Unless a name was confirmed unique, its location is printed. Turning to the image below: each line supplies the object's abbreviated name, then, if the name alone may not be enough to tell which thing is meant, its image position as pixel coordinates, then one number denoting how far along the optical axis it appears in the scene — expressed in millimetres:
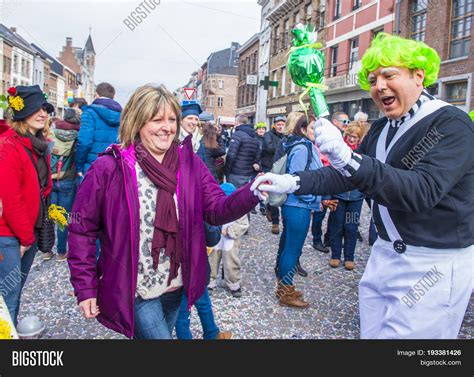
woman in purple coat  1843
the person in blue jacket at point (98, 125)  4309
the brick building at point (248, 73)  33562
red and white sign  10456
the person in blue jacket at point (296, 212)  3885
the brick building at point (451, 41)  11688
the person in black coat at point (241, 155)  6676
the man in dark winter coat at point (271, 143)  7402
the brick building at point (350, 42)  15831
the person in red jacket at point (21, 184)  2459
